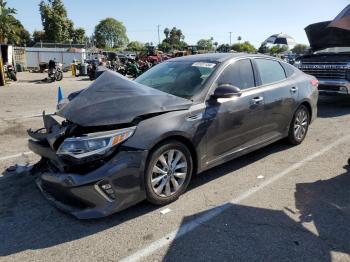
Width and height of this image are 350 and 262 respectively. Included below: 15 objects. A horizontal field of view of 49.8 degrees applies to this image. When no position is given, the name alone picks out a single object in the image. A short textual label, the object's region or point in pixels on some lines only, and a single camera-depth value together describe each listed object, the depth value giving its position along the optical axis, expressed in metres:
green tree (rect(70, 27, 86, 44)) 70.81
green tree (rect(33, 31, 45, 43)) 92.16
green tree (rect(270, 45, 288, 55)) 66.16
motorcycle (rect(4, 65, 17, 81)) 20.95
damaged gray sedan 3.65
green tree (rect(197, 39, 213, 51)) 122.19
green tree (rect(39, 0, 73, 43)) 61.03
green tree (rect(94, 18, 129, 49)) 136.38
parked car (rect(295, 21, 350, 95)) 10.23
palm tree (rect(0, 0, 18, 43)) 28.00
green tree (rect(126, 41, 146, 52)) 124.77
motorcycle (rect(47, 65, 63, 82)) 21.61
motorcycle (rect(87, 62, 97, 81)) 23.95
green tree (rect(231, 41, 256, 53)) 95.69
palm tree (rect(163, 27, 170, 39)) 133.88
